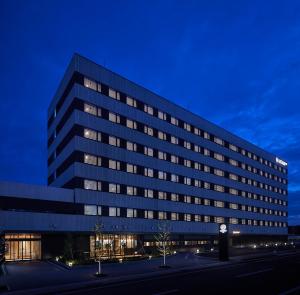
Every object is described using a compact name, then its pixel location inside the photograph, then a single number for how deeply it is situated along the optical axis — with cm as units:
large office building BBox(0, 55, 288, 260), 3676
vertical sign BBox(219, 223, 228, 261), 3261
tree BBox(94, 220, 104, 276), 2216
